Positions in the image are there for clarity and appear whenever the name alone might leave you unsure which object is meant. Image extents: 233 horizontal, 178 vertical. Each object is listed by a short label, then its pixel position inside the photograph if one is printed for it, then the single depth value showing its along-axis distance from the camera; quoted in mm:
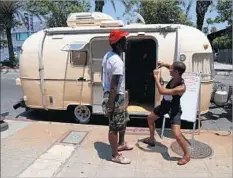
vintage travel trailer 7031
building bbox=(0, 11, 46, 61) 25922
